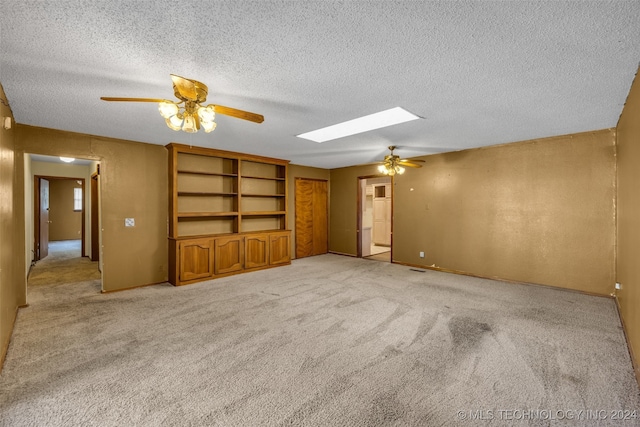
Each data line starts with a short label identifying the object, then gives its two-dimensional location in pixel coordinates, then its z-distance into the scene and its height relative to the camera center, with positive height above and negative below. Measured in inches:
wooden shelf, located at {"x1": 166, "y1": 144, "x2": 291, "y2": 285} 190.4 -3.5
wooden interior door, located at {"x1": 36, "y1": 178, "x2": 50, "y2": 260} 269.9 -18.7
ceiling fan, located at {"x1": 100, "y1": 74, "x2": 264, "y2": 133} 79.8 +31.0
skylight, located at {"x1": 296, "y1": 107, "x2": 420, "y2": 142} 131.3 +45.4
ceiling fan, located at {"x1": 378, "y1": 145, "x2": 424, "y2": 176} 192.2 +31.6
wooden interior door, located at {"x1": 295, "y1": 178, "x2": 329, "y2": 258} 285.7 -9.2
